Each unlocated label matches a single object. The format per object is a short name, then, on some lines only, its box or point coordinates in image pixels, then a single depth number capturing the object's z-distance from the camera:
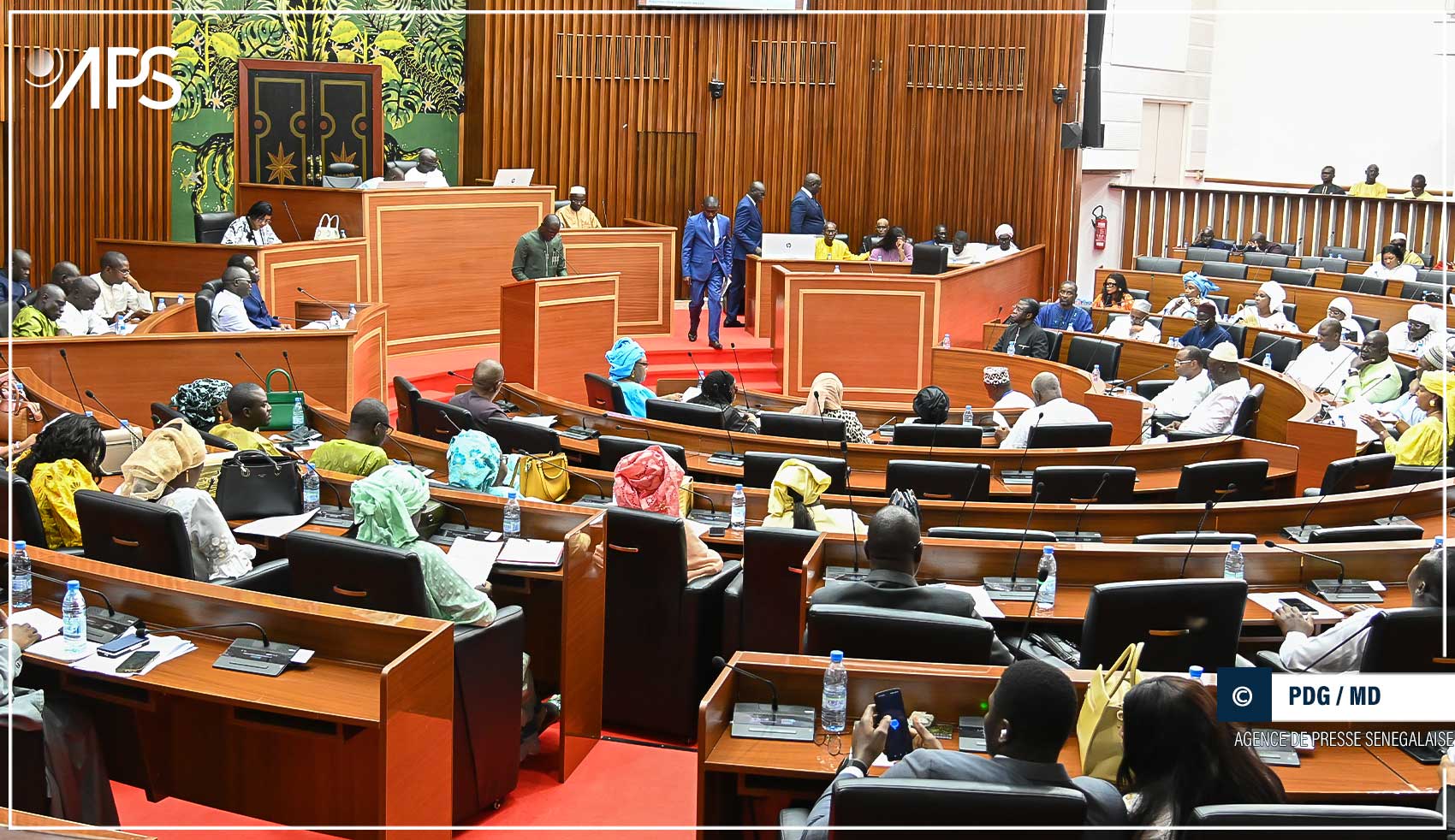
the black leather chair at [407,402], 6.99
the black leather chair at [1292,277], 12.59
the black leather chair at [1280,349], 9.84
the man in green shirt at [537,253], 10.22
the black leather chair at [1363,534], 5.00
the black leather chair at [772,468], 5.68
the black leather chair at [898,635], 3.41
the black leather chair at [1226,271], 12.96
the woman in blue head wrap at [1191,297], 11.36
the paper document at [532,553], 4.46
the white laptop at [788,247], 12.00
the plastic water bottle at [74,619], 3.43
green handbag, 6.79
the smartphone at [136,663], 3.32
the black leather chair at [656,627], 4.54
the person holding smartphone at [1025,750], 2.54
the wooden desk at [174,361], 7.10
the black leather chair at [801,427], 6.52
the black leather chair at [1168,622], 3.74
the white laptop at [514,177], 12.09
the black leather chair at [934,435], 6.77
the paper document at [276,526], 4.74
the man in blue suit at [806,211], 12.96
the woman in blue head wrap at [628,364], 8.25
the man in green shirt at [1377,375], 8.77
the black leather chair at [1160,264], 13.60
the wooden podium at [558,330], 9.71
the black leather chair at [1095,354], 9.70
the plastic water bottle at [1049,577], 4.39
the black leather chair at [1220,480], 5.88
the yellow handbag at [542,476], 5.67
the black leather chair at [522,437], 6.14
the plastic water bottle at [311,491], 5.10
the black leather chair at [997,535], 4.78
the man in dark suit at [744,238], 12.40
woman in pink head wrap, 4.99
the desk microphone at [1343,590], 4.48
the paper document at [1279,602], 4.26
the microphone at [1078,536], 5.22
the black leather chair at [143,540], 3.97
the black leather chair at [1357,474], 5.84
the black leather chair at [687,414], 6.88
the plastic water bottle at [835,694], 3.20
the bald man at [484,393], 6.79
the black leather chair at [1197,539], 4.88
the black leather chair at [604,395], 7.71
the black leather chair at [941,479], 5.66
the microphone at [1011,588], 4.43
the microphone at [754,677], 3.26
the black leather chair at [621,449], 5.79
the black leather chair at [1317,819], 2.33
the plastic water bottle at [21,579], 3.78
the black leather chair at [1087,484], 5.70
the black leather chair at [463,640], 3.65
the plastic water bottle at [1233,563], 4.50
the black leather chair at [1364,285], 11.95
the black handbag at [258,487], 4.98
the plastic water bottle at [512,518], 4.74
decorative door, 12.16
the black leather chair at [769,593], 4.45
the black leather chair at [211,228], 10.49
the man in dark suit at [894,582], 3.73
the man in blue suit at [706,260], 11.73
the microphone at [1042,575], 4.40
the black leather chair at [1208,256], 14.15
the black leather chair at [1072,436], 6.76
